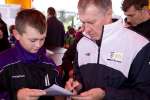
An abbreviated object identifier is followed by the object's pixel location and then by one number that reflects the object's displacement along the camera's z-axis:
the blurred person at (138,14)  2.78
